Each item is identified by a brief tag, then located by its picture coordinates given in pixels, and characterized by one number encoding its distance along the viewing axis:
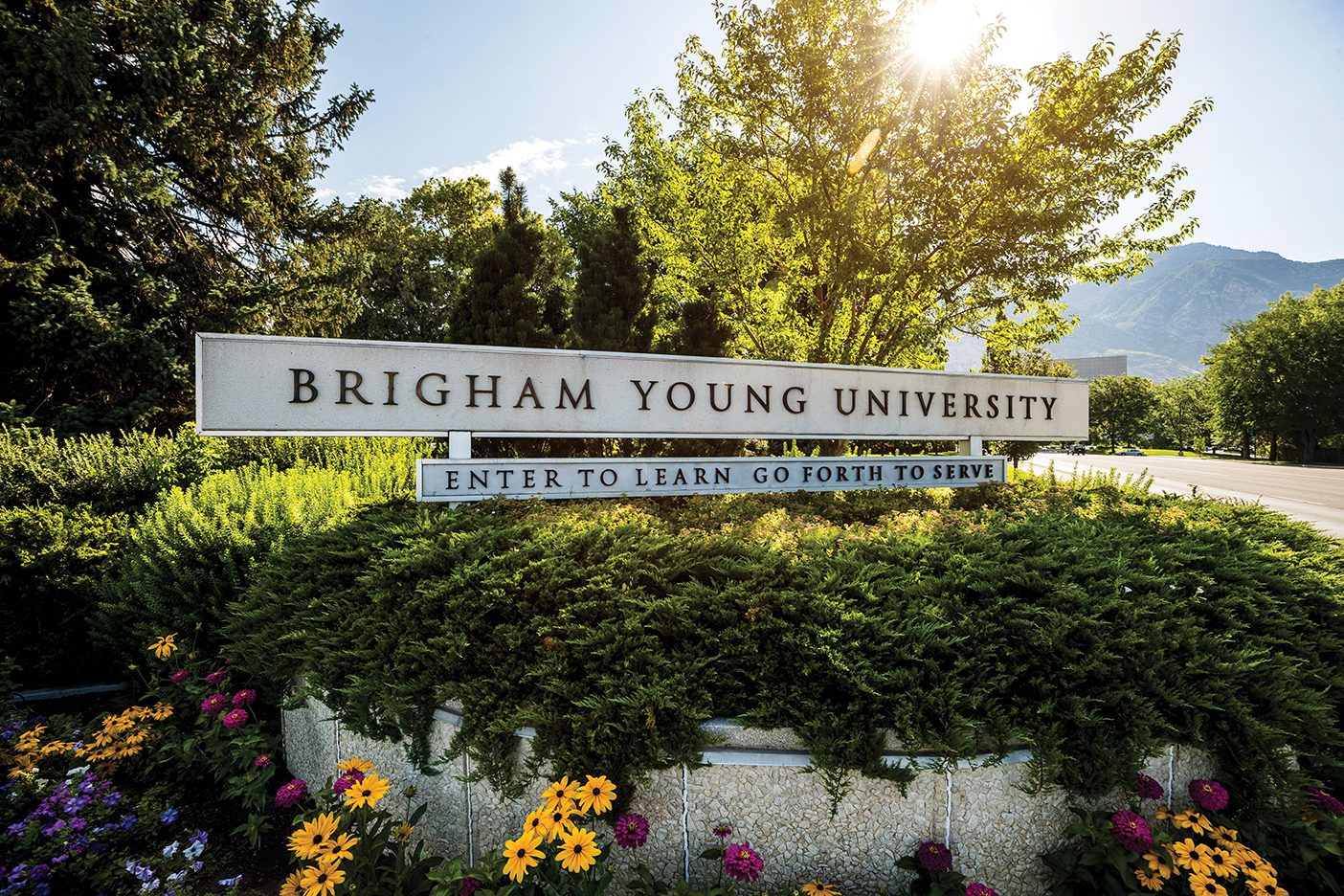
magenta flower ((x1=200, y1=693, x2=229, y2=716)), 3.34
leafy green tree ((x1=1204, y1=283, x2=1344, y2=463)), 38.72
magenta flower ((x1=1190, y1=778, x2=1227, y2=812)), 2.39
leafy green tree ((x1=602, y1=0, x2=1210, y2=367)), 6.99
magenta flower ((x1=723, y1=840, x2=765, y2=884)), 2.11
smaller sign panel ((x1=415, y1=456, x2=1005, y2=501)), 4.46
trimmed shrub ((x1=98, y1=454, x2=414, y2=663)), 4.20
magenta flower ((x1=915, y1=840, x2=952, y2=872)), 2.26
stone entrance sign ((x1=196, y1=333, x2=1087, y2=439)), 4.20
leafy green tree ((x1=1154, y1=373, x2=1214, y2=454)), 64.56
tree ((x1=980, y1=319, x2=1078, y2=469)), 9.16
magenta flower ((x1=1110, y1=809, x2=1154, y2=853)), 2.21
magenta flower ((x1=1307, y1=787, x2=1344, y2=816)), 2.56
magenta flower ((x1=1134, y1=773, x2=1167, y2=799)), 2.34
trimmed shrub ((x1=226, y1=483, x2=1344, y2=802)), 2.42
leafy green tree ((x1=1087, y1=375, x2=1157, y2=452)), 65.12
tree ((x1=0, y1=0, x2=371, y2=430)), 10.61
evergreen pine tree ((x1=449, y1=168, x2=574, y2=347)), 7.34
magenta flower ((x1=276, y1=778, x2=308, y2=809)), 2.67
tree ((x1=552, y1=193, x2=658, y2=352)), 6.89
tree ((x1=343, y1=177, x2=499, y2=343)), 23.59
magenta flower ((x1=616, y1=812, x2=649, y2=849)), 2.15
